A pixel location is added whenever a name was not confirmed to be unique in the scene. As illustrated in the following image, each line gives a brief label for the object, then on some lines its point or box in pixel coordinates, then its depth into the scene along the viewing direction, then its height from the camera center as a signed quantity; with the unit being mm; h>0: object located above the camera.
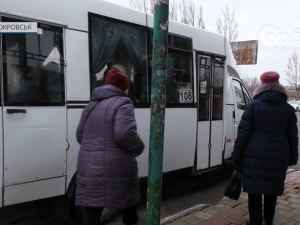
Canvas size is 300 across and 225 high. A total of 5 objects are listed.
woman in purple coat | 2637 -455
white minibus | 3363 +190
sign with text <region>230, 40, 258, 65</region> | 19297 +2685
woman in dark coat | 3301 -428
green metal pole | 2576 -68
